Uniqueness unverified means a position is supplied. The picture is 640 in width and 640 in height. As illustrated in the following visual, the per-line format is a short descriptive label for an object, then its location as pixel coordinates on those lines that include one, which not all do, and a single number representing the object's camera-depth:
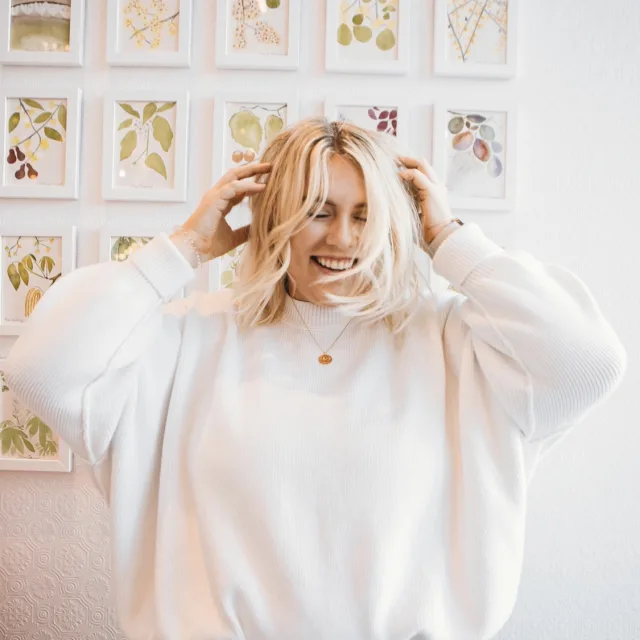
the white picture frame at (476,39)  1.70
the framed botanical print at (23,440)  1.73
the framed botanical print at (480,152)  1.70
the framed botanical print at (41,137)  1.72
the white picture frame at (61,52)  1.71
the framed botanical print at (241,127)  1.70
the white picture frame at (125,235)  1.71
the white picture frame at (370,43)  1.70
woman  0.97
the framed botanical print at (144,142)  1.71
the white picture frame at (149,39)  1.70
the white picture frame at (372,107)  1.70
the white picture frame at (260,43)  1.70
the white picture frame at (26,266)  1.72
